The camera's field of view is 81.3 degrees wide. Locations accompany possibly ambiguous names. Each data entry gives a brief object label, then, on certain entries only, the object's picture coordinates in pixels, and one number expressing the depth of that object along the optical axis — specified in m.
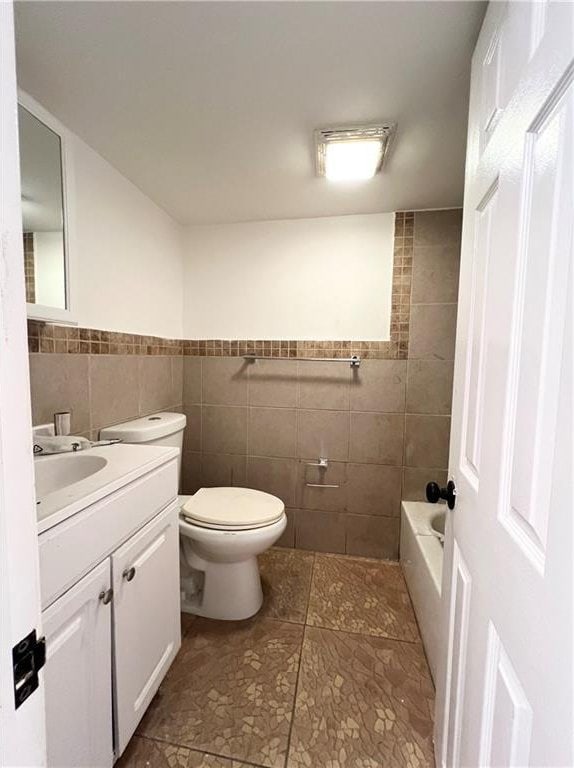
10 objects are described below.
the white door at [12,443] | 0.34
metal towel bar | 1.92
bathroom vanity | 0.70
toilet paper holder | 1.99
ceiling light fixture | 1.19
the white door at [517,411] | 0.40
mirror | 1.06
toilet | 1.39
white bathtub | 1.29
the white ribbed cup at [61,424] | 1.23
